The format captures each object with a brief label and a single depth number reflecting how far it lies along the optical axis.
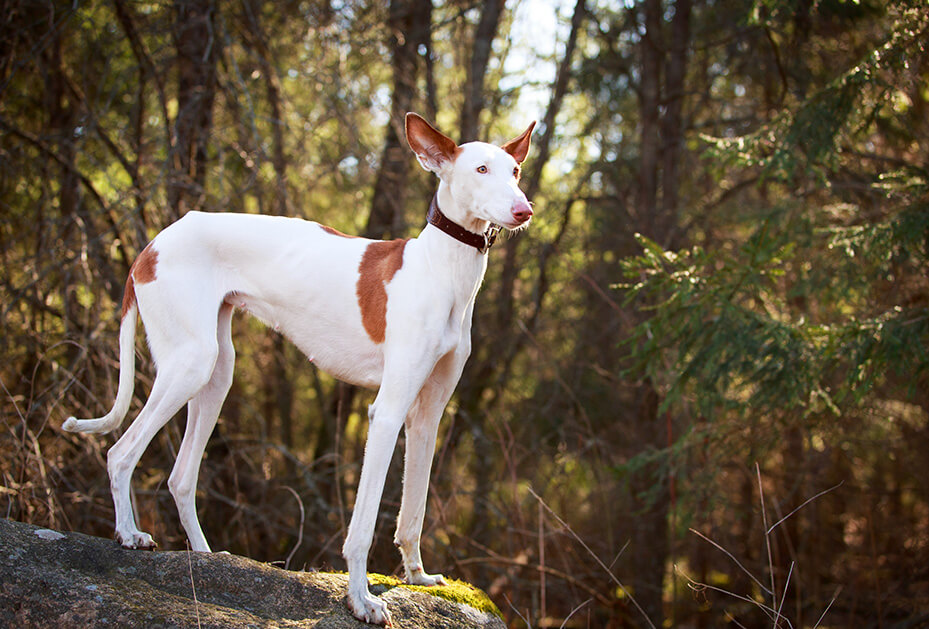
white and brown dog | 3.41
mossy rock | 2.80
